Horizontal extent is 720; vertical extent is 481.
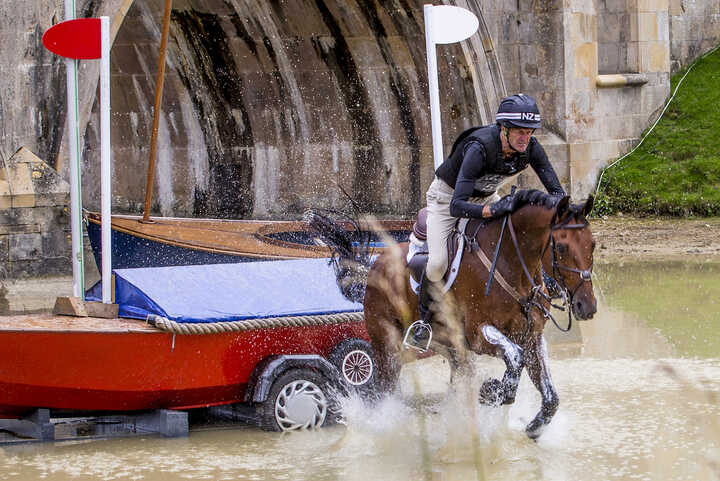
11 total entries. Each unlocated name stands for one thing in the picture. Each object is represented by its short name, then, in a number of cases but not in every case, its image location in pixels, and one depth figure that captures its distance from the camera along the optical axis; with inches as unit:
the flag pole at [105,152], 617.6
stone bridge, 1437.0
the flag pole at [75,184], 642.8
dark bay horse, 480.4
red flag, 641.6
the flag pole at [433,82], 722.2
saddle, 530.0
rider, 509.0
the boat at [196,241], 876.6
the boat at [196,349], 525.7
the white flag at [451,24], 732.4
